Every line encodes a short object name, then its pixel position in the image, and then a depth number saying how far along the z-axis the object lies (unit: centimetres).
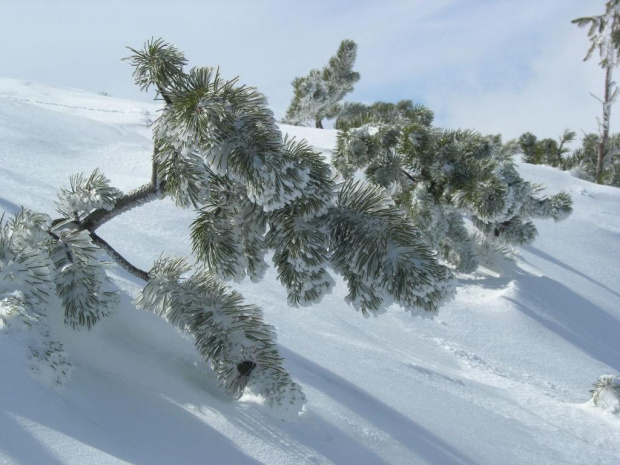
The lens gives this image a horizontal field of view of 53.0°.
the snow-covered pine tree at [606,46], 1824
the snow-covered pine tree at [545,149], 2225
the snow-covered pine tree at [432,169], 725
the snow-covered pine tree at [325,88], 1722
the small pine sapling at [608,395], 502
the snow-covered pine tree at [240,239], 254
